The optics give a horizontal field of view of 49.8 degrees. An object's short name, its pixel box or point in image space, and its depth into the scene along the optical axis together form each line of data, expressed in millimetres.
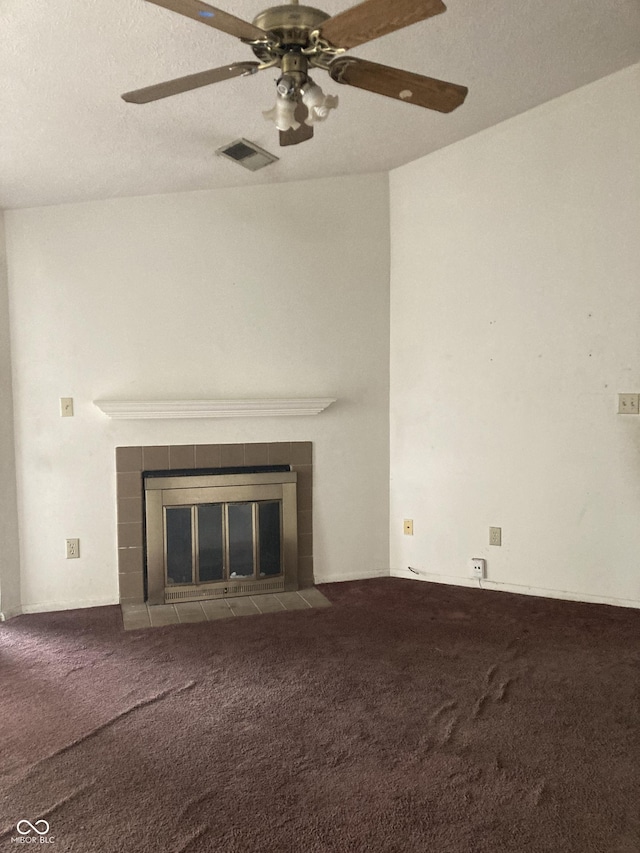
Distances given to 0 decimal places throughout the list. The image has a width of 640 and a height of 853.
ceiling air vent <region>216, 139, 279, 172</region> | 3324
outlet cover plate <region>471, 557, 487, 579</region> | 3990
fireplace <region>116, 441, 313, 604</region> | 3861
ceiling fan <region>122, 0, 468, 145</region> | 1603
